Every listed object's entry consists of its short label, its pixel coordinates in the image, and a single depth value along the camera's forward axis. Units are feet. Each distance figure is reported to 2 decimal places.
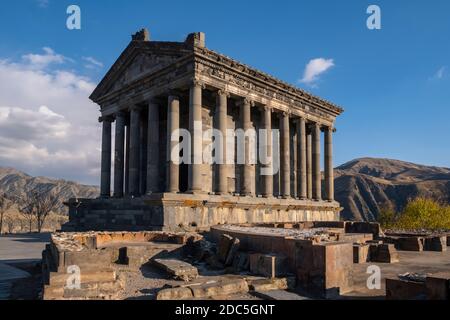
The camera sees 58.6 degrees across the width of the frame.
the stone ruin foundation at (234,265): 23.86
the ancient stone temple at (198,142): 71.72
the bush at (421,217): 147.95
